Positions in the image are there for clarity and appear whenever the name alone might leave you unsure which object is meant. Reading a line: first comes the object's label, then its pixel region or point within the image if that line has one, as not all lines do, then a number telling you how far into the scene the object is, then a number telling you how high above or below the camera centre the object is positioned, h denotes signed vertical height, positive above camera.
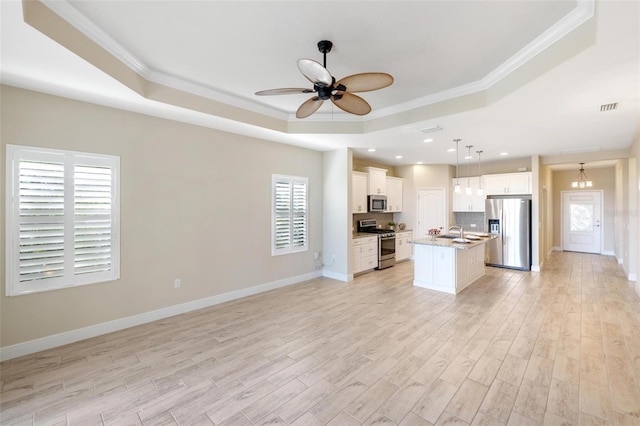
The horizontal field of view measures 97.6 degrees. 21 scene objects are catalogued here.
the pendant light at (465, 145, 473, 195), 6.50 +1.35
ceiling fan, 2.28 +1.14
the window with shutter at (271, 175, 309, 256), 5.26 +0.00
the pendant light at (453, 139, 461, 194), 7.88 +0.78
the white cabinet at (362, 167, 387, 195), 6.87 +0.89
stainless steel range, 6.73 -0.65
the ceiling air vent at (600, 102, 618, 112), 3.35 +1.33
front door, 8.80 -0.15
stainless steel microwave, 6.85 +0.31
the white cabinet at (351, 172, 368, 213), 6.38 +0.54
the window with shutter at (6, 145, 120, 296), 2.88 -0.06
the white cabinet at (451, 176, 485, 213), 7.54 +0.48
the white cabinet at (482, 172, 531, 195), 6.75 +0.82
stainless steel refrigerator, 6.56 -0.36
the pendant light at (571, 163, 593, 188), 8.34 +1.09
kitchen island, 4.93 -0.90
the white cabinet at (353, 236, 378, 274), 6.08 -0.87
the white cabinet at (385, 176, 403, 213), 7.63 +0.61
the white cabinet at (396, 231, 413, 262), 7.48 -0.86
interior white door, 7.82 +0.16
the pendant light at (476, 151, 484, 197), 7.43 +0.92
